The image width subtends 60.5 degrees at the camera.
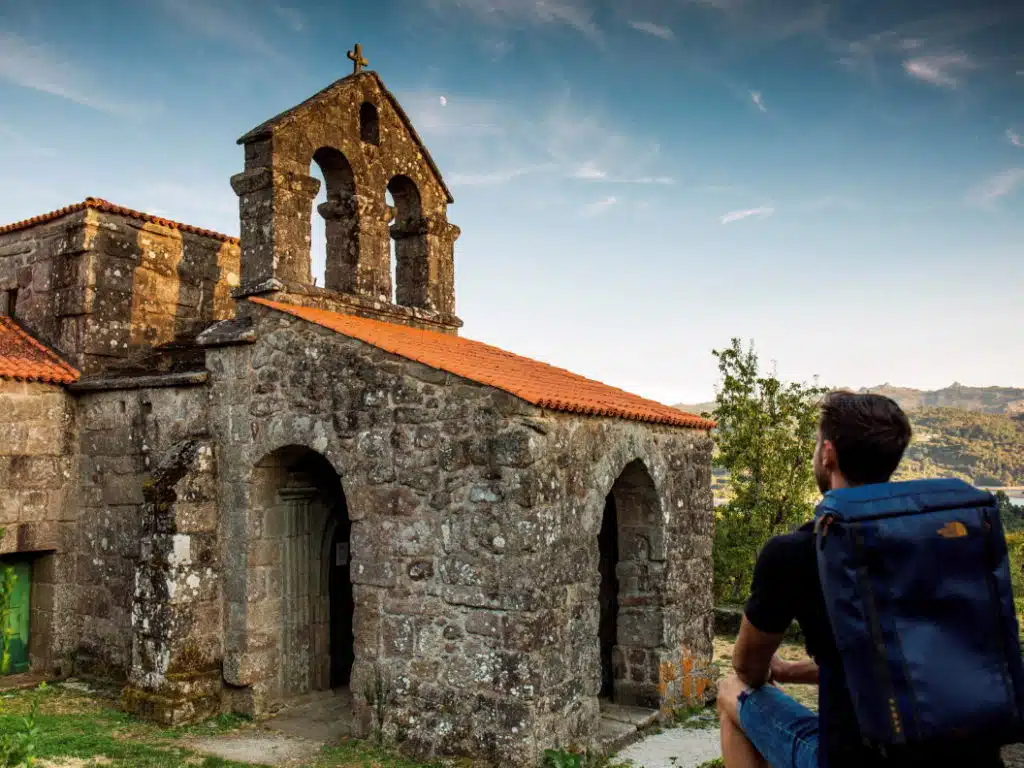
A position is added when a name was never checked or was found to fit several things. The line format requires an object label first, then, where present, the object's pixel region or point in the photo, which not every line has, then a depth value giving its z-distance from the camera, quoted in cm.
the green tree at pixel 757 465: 1569
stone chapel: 665
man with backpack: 204
